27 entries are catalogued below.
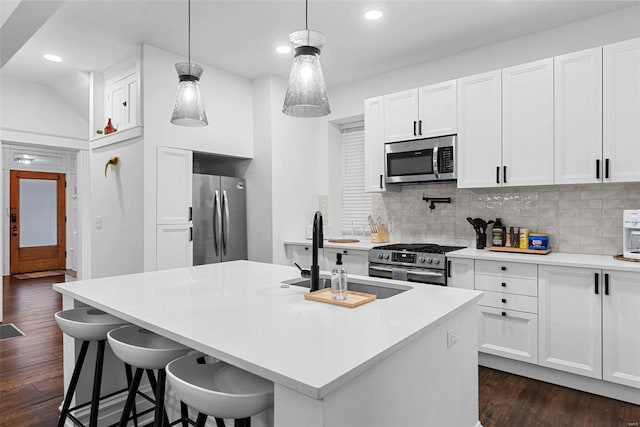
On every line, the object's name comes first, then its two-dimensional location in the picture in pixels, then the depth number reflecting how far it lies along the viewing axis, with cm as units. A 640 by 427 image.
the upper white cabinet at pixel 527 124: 302
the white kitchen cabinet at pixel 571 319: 261
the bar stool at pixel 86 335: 183
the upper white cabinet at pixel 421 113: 354
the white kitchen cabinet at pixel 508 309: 287
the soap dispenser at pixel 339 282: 173
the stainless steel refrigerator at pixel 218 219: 414
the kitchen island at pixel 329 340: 102
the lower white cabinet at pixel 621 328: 248
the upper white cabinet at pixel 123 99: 383
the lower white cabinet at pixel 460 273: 316
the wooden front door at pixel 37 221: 766
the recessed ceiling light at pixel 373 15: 306
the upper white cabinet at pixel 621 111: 268
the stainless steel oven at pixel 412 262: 329
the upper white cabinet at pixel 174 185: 382
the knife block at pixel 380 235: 427
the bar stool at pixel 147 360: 151
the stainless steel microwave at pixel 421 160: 354
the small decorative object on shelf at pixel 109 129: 408
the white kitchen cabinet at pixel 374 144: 399
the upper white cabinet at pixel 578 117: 281
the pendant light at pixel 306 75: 168
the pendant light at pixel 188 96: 228
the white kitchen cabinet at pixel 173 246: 380
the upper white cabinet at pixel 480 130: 327
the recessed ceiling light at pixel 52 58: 396
